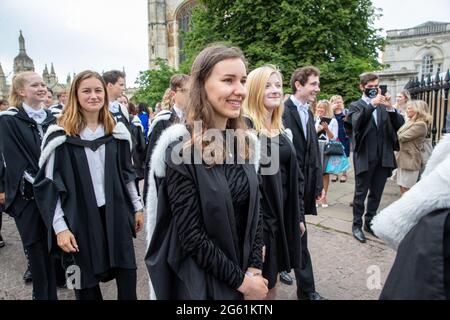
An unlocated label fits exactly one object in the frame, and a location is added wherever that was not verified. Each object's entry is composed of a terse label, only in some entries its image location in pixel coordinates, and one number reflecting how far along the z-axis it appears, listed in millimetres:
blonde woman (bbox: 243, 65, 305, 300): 2375
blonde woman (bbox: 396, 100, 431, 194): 5426
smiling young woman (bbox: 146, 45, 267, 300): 1515
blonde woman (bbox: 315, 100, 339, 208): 6738
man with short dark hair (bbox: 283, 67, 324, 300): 3262
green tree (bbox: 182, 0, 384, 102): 13820
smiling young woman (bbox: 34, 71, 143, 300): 2357
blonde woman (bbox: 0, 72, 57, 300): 2893
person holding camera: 4543
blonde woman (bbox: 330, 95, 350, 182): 7848
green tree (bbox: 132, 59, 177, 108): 25906
